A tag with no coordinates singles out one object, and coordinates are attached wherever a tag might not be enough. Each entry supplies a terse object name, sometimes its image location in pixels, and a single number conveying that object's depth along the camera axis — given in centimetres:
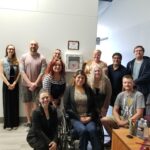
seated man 195
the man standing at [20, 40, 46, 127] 265
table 131
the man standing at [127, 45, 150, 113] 245
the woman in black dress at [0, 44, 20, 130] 262
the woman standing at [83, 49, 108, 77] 247
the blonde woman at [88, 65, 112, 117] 215
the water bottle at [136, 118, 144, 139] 145
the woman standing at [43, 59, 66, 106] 216
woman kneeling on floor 175
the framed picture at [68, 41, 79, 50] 295
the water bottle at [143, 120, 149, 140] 143
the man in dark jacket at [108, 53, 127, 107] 249
